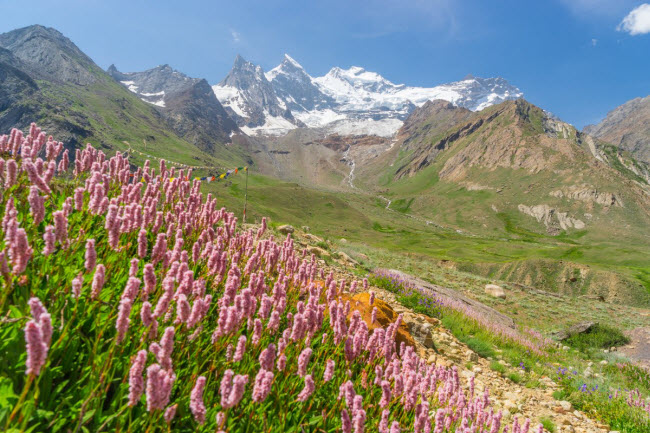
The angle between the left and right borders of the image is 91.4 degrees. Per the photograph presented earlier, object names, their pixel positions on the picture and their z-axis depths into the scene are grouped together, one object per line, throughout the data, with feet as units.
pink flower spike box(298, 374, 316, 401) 9.36
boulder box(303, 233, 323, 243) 70.57
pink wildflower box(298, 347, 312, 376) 9.62
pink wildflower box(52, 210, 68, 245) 9.21
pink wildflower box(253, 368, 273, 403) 8.08
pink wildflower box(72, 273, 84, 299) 8.05
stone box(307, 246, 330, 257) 51.27
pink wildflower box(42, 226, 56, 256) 8.48
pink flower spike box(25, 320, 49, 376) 5.17
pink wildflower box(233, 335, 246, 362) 9.10
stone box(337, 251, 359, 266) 60.02
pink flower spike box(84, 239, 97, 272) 8.59
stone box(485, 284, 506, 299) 92.94
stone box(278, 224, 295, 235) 64.48
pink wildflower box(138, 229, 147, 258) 10.85
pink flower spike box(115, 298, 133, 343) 7.08
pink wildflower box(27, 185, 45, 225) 9.72
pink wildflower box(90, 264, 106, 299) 8.23
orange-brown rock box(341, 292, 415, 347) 24.39
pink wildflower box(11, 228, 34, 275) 7.73
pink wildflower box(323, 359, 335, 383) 9.93
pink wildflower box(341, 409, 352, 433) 8.55
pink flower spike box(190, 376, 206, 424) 6.70
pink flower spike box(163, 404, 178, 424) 7.02
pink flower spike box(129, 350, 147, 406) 6.17
